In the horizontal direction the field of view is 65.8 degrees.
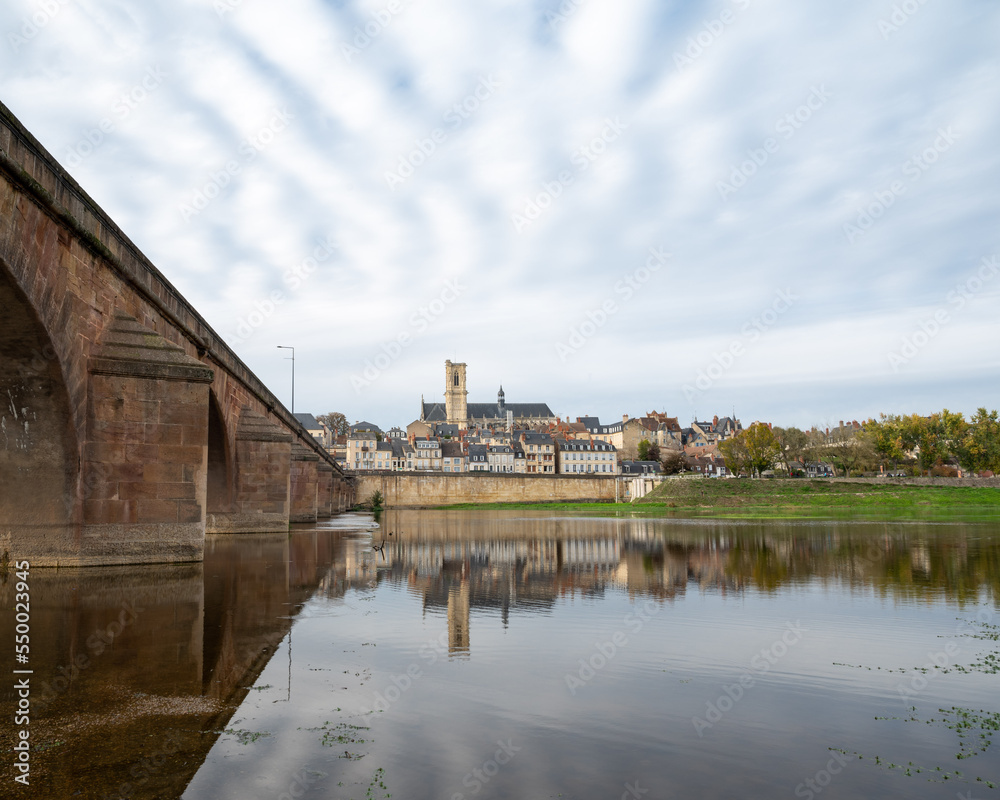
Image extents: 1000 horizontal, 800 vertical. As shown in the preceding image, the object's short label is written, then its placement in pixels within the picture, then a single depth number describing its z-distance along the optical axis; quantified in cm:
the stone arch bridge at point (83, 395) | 1217
